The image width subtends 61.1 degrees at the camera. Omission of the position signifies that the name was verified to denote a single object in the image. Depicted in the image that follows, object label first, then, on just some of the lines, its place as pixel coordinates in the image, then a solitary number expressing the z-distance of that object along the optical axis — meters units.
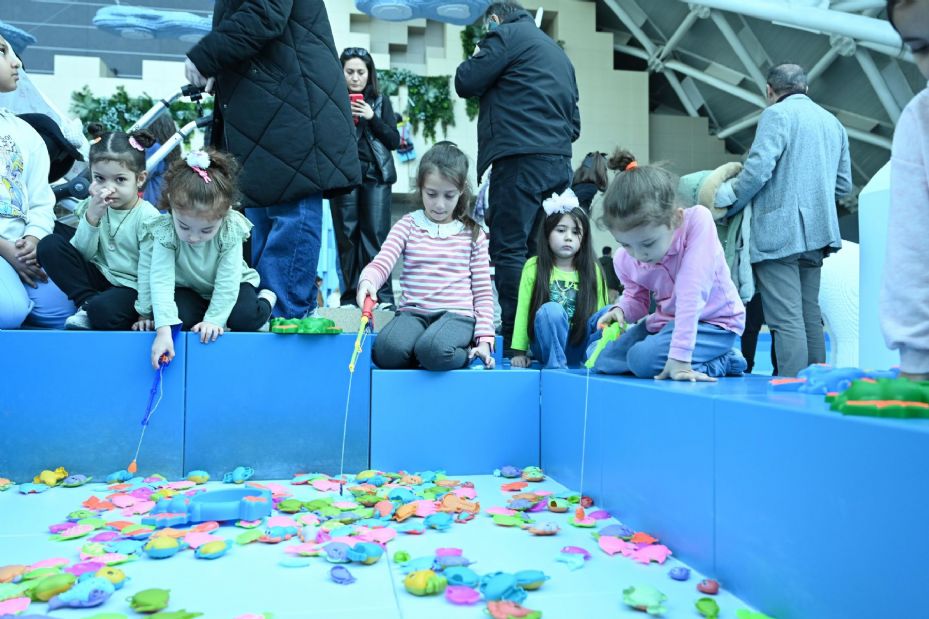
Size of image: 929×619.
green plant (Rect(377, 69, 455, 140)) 9.57
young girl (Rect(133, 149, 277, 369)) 2.40
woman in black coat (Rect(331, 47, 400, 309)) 3.69
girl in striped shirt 2.72
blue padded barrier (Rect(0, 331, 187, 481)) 2.31
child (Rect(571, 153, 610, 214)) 4.25
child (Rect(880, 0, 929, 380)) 1.30
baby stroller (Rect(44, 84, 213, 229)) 3.04
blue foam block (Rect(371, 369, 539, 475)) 2.52
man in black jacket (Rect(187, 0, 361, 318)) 2.64
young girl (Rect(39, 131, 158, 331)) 2.52
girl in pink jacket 2.01
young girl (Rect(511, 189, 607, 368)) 2.99
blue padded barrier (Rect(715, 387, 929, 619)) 1.04
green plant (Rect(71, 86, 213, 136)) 8.97
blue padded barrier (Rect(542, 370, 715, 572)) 1.57
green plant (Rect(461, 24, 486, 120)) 9.77
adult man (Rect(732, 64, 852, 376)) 3.04
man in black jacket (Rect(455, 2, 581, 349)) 3.10
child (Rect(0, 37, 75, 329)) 2.55
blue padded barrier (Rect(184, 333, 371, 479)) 2.42
